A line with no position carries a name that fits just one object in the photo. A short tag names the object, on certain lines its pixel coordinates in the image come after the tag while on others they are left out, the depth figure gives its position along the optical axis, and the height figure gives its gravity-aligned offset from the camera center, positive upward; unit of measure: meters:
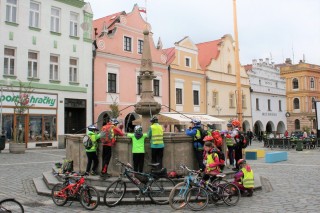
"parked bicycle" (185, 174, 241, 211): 7.64 -1.29
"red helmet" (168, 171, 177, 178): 8.97 -0.97
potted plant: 20.22 +1.47
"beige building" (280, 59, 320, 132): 59.56 +7.10
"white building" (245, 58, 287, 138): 45.34 +4.91
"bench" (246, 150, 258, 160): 19.64 -1.11
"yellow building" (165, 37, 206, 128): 34.34 +5.62
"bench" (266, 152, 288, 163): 17.52 -1.11
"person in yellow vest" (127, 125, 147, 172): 9.02 -0.33
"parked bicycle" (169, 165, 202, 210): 7.66 -1.22
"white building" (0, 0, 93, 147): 23.03 +5.04
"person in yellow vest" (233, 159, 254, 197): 8.95 -1.13
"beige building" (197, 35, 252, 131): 38.31 +6.39
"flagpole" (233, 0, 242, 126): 15.91 +3.75
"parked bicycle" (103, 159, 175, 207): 7.97 -1.17
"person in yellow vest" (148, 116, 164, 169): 8.98 -0.11
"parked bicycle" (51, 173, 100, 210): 7.67 -1.23
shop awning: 21.05 +1.02
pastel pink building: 28.16 +5.82
